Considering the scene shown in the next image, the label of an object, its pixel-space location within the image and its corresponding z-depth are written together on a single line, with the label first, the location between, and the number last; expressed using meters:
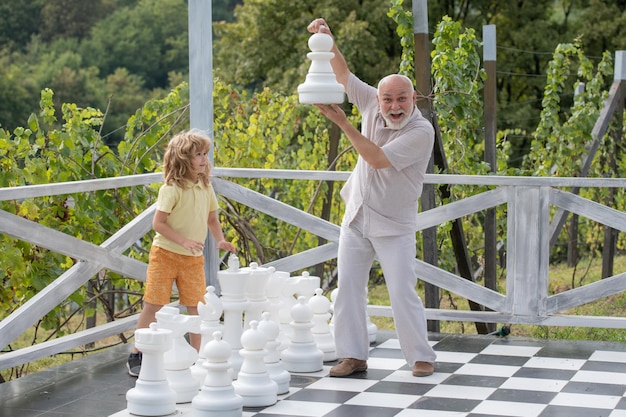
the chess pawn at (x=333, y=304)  7.92
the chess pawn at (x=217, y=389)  6.33
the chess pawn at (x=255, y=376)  6.73
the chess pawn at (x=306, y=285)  8.02
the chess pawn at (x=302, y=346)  7.62
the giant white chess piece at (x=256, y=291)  7.39
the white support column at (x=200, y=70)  8.82
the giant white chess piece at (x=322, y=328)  8.05
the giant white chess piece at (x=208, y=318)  7.02
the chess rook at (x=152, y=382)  6.39
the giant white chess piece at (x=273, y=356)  7.00
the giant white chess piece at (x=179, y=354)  6.72
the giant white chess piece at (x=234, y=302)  7.22
